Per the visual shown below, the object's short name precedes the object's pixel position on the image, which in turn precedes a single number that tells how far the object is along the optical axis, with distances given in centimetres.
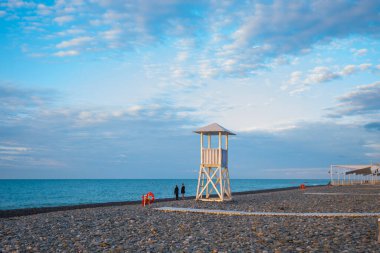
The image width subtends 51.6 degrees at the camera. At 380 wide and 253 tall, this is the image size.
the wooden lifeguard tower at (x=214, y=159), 2442
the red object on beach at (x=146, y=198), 2524
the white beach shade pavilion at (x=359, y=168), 5424
